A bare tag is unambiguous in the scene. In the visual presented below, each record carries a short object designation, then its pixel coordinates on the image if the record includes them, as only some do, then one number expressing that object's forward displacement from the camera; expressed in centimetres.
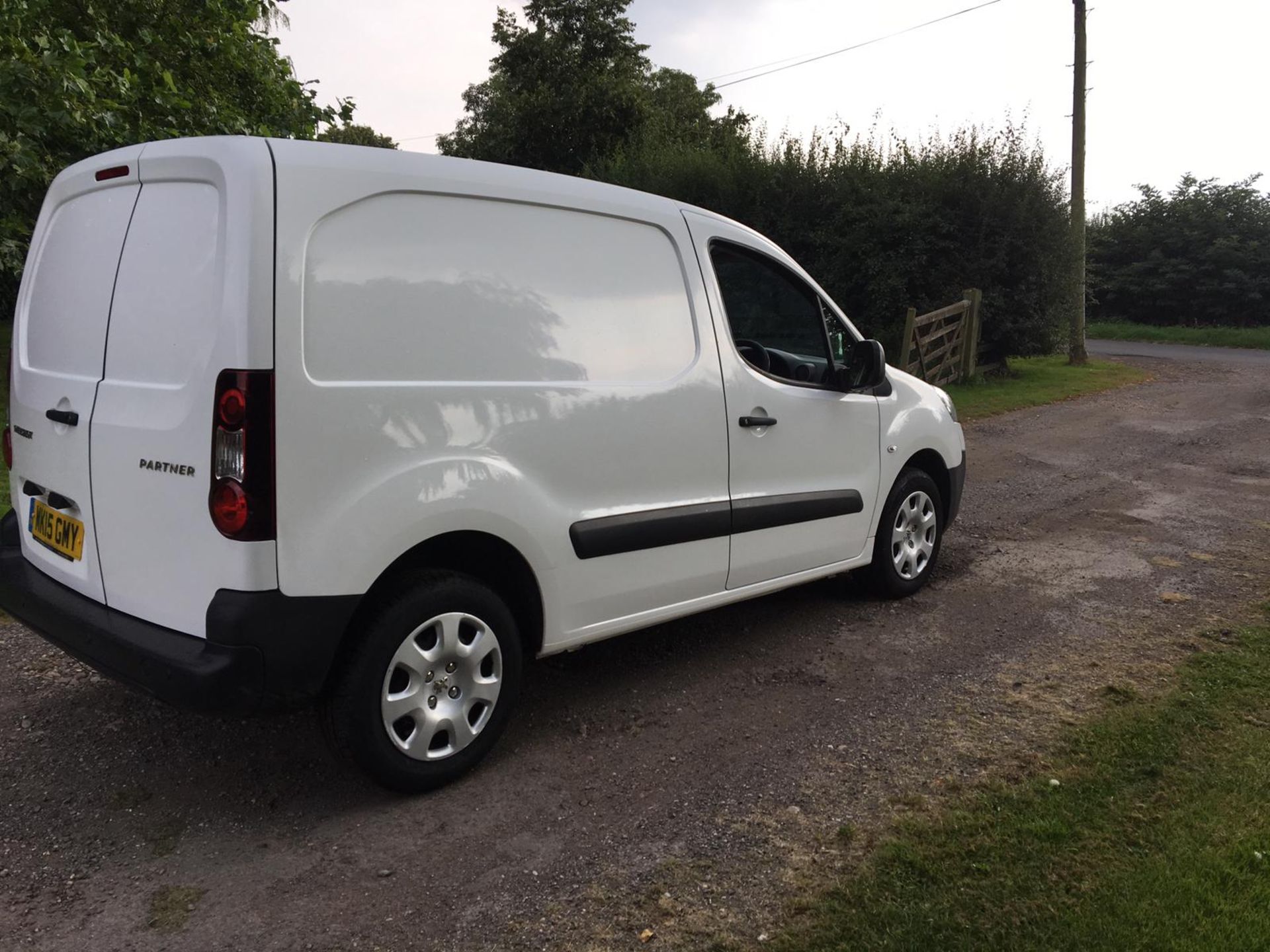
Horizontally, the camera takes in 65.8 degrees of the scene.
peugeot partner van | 276
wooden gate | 1389
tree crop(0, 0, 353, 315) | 778
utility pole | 1725
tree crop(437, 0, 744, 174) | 2678
